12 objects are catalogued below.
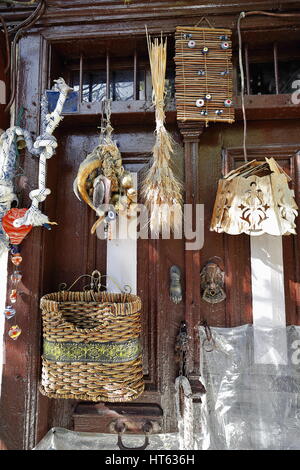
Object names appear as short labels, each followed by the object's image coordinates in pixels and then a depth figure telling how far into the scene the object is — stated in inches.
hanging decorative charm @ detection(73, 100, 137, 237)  54.7
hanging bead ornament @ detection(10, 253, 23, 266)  55.8
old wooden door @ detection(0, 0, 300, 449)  56.7
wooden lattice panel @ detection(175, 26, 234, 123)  58.5
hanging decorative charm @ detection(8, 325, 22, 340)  54.1
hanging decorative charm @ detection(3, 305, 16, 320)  54.3
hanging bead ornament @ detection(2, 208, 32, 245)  54.8
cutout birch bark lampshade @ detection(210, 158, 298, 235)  52.3
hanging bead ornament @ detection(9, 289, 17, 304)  55.0
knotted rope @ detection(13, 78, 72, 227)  53.2
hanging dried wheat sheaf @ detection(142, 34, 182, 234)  55.4
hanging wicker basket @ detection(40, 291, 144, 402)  49.7
